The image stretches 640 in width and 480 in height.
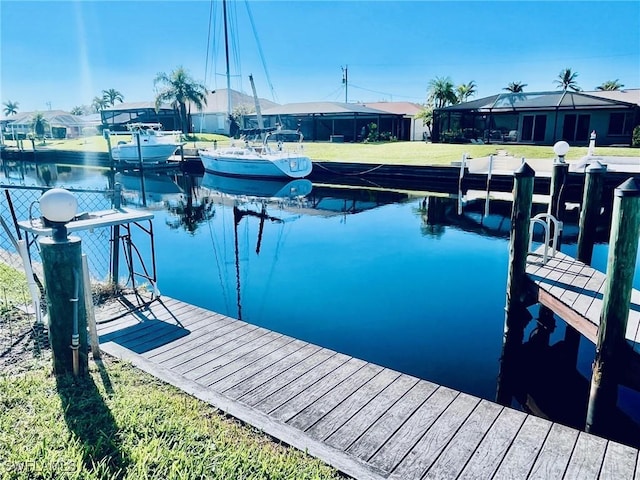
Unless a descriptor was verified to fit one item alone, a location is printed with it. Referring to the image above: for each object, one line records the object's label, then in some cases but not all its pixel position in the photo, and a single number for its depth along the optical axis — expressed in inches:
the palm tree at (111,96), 2873.0
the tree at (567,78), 1868.8
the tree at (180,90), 1630.2
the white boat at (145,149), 1143.6
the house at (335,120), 1347.2
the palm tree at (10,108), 3545.8
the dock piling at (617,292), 136.6
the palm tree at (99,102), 2815.2
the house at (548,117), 999.0
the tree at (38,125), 1991.9
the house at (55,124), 2174.0
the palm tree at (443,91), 1398.9
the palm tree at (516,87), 1755.2
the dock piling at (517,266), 203.8
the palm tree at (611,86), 1717.5
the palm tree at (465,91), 1571.1
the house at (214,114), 1769.2
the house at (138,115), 1790.1
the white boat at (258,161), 861.8
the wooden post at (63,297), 128.4
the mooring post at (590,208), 236.5
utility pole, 2468.6
